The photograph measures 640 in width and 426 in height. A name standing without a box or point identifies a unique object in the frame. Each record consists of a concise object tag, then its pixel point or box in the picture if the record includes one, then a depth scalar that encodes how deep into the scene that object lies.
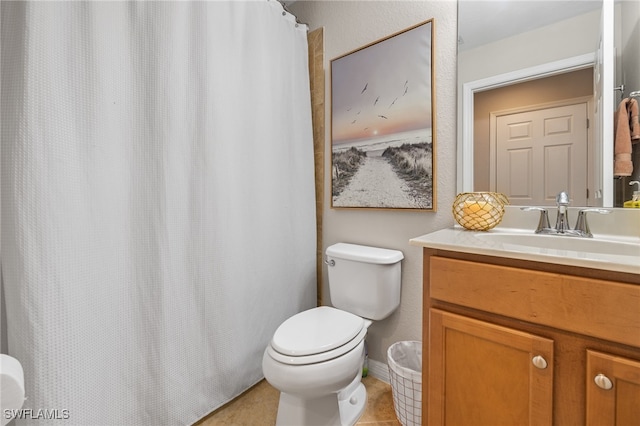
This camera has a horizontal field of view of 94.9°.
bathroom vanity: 0.68
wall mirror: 1.09
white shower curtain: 0.87
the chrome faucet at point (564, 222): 1.05
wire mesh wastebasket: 1.19
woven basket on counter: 1.17
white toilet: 1.08
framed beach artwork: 1.42
